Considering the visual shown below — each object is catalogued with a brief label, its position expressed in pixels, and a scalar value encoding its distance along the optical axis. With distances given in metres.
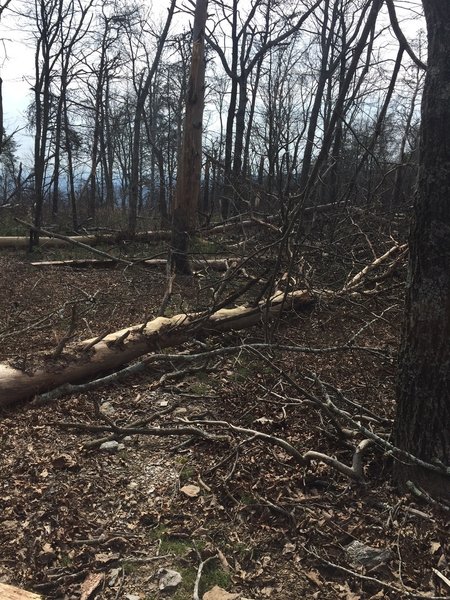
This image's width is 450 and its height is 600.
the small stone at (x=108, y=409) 3.94
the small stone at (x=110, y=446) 3.39
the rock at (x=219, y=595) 2.16
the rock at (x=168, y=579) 2.24
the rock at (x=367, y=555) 2.30
